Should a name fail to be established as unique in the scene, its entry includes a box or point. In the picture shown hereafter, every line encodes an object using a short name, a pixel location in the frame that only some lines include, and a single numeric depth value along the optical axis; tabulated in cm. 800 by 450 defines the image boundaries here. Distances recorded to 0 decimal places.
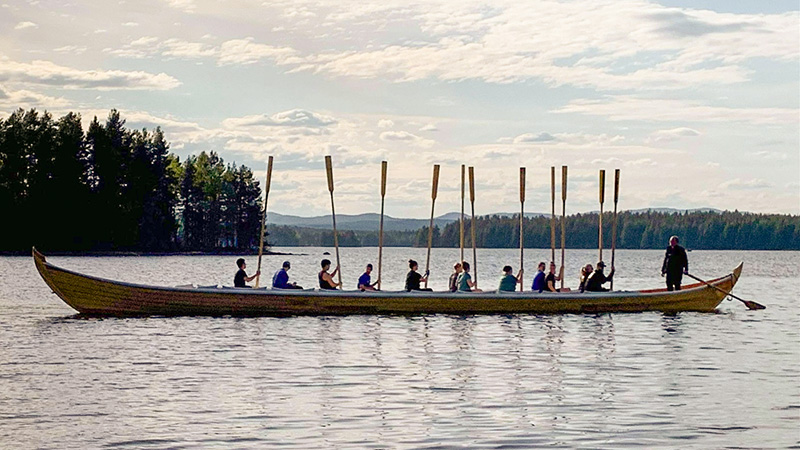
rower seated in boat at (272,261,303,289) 3278
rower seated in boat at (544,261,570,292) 3350
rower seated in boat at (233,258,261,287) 3280
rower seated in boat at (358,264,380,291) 3344
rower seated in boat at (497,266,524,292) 3400
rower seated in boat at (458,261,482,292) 3353
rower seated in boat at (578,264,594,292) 3431
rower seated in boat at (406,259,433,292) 3350
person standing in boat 3444
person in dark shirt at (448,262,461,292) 3374
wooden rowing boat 3172
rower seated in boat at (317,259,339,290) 3278
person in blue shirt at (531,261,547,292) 3375
